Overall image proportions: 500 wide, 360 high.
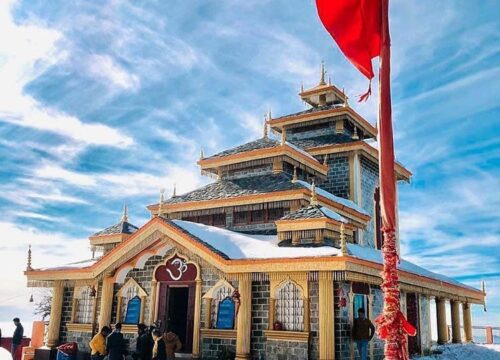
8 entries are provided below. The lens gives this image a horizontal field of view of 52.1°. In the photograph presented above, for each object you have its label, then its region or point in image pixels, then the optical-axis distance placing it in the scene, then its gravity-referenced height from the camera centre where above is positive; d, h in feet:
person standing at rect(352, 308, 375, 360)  42.39 -1.69
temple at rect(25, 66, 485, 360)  43.11 +3.42
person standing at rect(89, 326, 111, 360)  41.47 -3.30
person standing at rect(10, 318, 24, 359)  58.13 -3.63
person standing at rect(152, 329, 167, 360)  38.37 -3.03
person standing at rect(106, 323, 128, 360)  39.17 -2.94
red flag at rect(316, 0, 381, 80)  17.89 +9.81
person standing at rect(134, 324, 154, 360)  39.63 -3.01
